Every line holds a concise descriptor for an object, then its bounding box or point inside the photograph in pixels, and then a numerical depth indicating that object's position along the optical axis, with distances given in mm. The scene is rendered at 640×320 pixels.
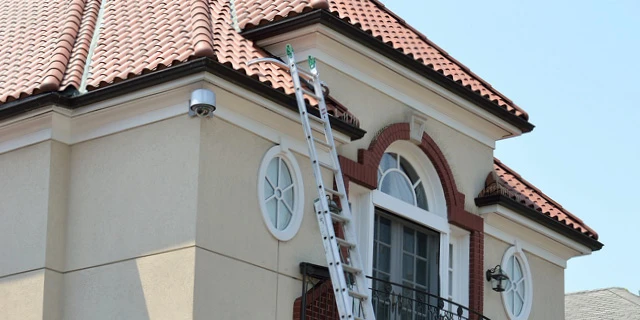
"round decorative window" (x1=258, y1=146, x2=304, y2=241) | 17172
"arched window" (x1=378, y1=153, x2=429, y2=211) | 19547
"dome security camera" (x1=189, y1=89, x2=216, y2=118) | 16359
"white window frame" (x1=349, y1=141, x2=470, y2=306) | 18812
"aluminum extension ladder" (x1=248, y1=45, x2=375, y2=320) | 16109
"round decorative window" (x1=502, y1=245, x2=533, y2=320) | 21406
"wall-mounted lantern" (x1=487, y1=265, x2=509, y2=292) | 20703
